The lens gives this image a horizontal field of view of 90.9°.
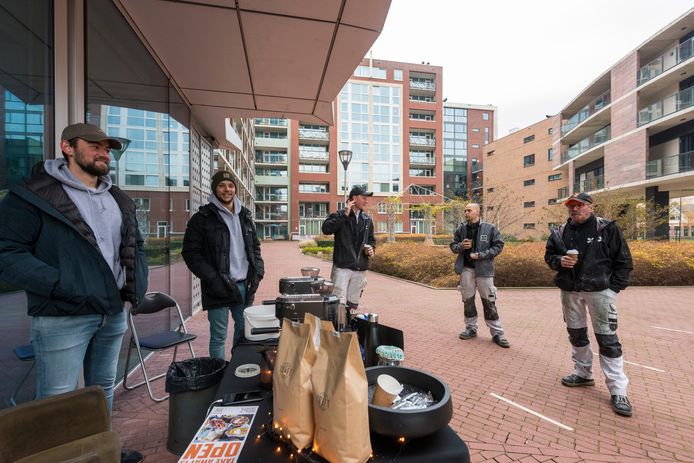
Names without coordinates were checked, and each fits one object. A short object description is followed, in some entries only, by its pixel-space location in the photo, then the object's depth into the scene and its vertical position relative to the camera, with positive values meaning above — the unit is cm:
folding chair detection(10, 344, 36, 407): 241 -92
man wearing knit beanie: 316 -29
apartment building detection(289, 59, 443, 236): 4878 +1179
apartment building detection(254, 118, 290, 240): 4859 +710
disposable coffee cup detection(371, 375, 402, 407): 130 -64
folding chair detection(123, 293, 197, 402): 321 -110
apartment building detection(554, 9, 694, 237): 2062 +755
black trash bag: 233 -106
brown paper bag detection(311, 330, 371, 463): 107 -56
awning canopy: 334 +216
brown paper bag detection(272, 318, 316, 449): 119 -58
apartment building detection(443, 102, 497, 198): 6625 +1719
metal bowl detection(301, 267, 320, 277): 312 -40
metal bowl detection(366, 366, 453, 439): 116 -66
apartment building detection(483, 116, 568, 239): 3747 +653
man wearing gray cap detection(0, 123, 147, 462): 184 -18
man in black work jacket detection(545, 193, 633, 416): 326 -50
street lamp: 1484 +316
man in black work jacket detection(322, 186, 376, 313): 465 -23
